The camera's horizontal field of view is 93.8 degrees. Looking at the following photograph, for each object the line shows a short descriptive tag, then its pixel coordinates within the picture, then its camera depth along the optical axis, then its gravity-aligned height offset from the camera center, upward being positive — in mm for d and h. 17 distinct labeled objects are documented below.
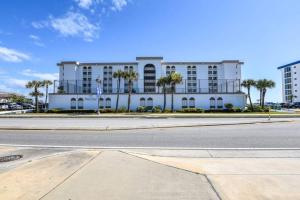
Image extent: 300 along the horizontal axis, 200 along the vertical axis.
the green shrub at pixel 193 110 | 25979 -1272
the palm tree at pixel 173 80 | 27953 +4668
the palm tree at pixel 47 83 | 30526 +4236
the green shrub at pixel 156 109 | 26349 -1147
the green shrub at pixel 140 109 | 27045 -1175
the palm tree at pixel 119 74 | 28397 +5842
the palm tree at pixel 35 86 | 30103 +3560
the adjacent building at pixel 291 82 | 56153 +9151
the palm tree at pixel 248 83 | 30456 +4439
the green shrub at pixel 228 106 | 27631 -521
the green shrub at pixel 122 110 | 26642 -1374
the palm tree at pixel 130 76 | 28314 +5448
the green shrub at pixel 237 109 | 26443 -1151
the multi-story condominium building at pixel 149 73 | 36378 +9781
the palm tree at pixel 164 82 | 28376 +4265
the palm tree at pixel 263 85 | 30421 +4017
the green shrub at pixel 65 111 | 26349 -1610
